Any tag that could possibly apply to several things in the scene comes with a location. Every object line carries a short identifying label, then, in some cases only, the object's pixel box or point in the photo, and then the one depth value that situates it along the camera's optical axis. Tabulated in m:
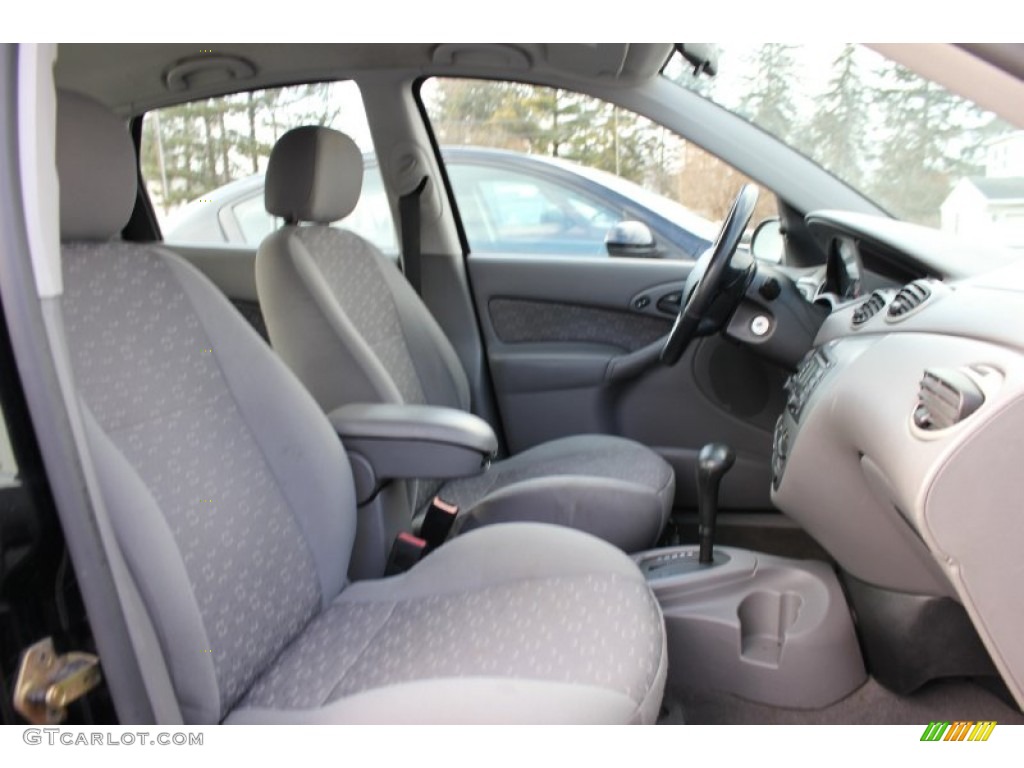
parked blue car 2.50
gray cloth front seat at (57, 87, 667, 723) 1.13
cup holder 1.72
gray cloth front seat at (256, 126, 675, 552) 1.91
